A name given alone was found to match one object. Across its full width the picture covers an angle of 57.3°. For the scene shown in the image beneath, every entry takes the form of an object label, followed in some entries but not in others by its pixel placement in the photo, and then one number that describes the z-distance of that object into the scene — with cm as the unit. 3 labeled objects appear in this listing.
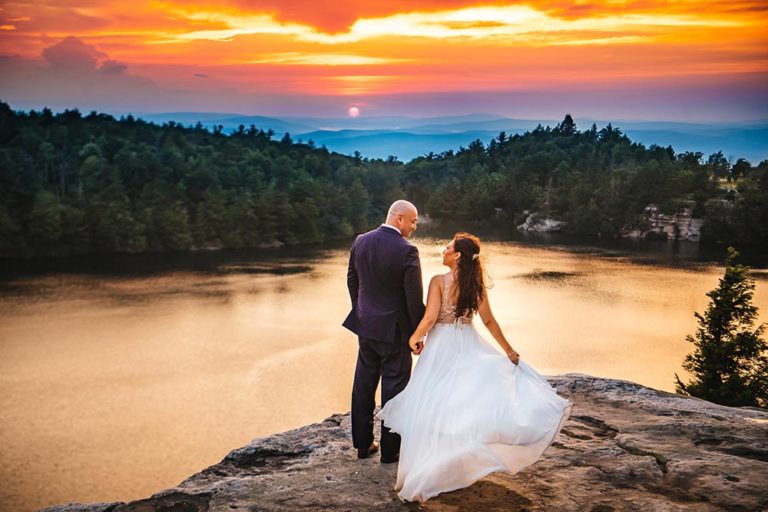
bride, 412
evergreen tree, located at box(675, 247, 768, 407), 1481
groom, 454
